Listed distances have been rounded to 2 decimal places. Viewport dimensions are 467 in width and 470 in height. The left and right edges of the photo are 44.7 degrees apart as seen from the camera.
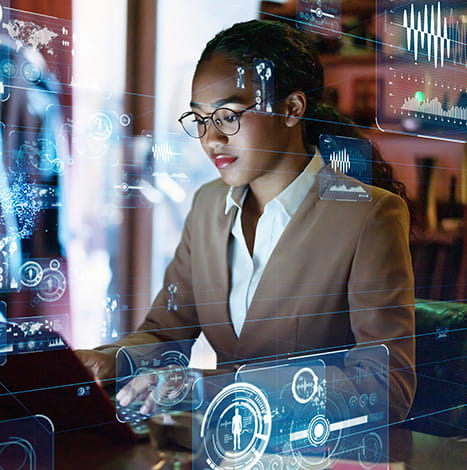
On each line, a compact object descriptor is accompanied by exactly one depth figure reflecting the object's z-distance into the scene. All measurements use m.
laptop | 0.94
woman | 1.09
